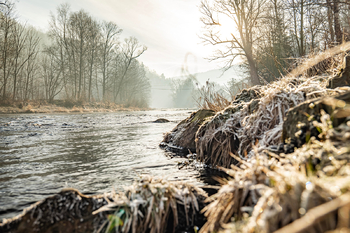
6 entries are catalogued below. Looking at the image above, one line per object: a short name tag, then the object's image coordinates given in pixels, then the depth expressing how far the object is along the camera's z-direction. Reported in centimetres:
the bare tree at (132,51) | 4025
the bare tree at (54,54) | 2933
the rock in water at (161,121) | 1454
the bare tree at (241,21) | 1850
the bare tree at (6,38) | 2195
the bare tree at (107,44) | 3669
